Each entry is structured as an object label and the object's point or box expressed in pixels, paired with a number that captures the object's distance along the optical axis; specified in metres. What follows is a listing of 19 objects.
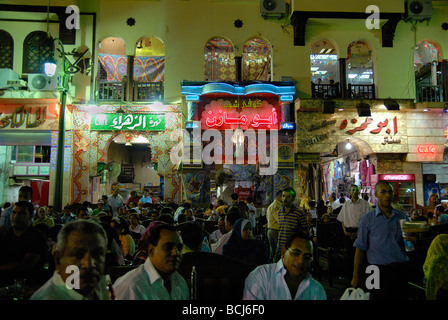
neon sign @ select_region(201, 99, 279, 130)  16.19
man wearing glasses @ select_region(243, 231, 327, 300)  3.01
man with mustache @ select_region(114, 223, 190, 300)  2.61
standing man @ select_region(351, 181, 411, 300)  4.47
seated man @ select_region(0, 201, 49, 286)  4.16
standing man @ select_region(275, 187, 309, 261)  6.68
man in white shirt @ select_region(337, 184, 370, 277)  8.17
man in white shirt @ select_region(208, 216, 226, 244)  7.30
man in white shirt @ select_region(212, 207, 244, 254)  5.69
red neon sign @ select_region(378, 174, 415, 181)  16.09
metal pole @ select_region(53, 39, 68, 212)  12.58
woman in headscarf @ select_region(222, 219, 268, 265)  5.23
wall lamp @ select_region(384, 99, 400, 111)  15.57
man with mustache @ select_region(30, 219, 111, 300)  2.09
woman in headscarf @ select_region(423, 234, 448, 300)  3.74
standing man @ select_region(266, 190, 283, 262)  8.30
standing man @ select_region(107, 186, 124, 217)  13.26
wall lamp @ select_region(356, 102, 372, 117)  15.45
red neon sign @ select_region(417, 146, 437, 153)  16.25
